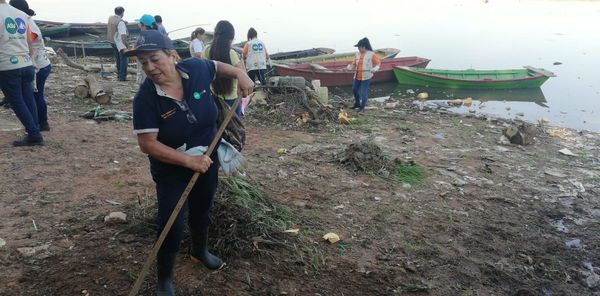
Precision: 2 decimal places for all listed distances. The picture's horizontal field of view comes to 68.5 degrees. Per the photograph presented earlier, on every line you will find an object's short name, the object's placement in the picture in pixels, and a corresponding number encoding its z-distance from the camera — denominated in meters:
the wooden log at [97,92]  7.92
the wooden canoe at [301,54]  16.46
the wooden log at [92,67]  11.42
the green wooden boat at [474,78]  14.63
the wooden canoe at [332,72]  13.34
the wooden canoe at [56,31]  15.10
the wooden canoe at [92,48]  13.80
